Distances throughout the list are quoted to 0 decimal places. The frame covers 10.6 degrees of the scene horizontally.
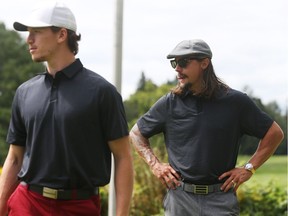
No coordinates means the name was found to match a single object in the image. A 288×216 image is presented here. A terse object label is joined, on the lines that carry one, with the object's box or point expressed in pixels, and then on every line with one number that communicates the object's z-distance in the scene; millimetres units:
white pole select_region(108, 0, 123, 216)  15235
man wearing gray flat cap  11069
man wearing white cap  8275
